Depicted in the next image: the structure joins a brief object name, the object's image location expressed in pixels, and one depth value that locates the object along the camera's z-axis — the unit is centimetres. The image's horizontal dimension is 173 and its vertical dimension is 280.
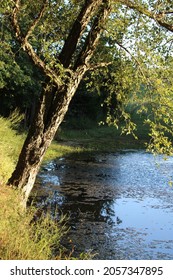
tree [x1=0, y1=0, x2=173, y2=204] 1162
